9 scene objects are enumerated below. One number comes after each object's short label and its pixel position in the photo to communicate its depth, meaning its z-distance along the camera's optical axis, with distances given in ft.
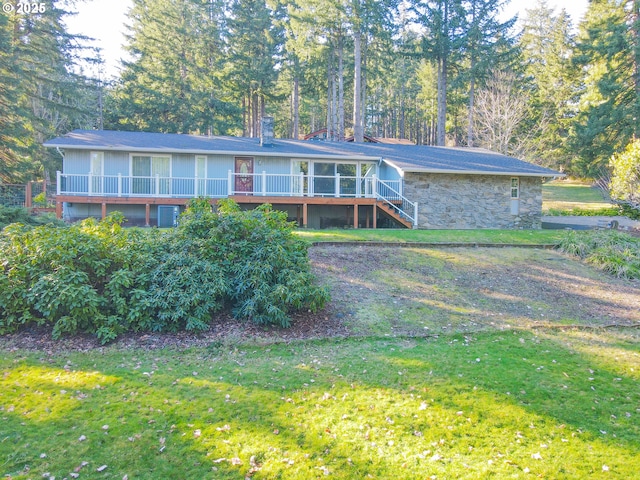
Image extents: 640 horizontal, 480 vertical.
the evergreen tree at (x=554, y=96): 104.83
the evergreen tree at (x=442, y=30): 89.35
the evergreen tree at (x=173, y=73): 91.81
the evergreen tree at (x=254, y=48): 95.55
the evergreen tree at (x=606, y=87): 81.97
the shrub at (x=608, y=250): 33.41
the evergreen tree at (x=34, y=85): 60.13
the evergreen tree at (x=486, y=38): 89.10
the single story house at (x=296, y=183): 50.49
